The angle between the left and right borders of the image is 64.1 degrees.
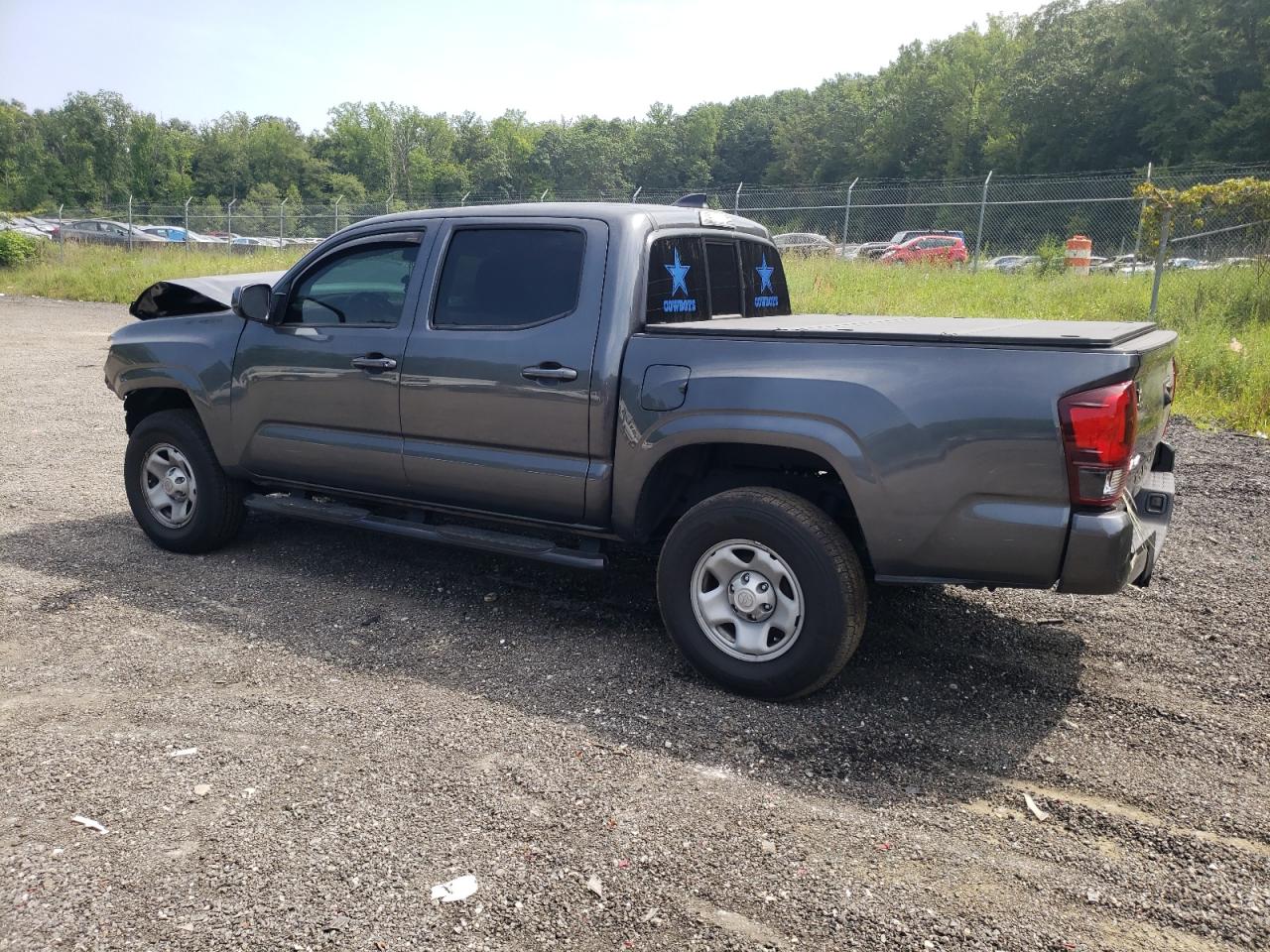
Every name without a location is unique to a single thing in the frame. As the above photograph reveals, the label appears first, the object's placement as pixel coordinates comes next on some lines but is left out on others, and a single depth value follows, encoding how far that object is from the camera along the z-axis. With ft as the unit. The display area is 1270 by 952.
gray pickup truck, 11.13
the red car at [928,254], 62.94
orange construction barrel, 56.70
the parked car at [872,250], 66.03
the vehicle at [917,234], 72.74
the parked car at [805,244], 64.75
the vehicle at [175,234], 103.64
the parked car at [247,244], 98.66
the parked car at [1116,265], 55.93
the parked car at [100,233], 106.11
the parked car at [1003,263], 62.44
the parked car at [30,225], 114.15
